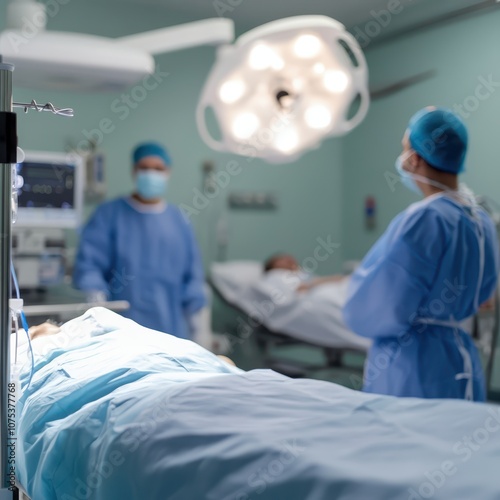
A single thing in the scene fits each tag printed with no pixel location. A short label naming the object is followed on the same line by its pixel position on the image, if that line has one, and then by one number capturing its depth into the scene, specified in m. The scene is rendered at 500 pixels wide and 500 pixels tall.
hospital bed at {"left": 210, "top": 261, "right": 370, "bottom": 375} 3.73
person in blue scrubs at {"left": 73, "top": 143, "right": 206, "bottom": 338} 3.22
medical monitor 3.18
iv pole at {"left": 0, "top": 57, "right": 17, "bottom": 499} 1.07
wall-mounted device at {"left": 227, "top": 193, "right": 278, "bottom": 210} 4.77
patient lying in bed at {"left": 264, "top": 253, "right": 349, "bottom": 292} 4.12
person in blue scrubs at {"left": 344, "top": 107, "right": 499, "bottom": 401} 2.05
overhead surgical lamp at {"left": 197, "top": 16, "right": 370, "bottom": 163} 1.73
